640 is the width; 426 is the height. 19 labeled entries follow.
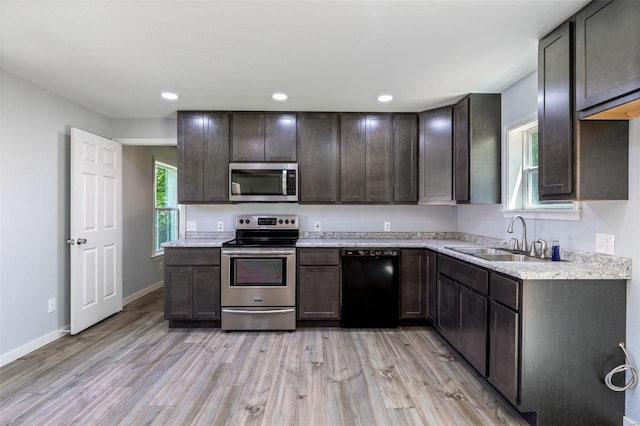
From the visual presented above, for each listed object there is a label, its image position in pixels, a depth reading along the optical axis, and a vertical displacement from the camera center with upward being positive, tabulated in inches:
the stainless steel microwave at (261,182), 137.3 +13.1
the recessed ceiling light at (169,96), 117.7 +45.6
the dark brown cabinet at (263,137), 138.5 +33.9
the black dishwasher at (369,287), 128.1 -32.7
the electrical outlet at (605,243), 71.5 -8.0
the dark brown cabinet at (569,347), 68.2 -31.2
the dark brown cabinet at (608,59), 55.7 +30.3
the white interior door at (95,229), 120.6 -8.0
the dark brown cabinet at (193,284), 127.6 -31.2
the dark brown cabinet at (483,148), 115.9 +24.1
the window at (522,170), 103.4 +14.6
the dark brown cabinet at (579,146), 67.9 +14.6
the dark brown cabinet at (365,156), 139.9 +25.5
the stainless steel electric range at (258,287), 125.9 -32.1
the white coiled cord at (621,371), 65.6 -36.3
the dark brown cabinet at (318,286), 128.3 -32.3
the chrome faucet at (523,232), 95.6 -7.0
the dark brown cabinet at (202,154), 137.6 +25.9
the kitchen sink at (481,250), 106.7 -14.4
